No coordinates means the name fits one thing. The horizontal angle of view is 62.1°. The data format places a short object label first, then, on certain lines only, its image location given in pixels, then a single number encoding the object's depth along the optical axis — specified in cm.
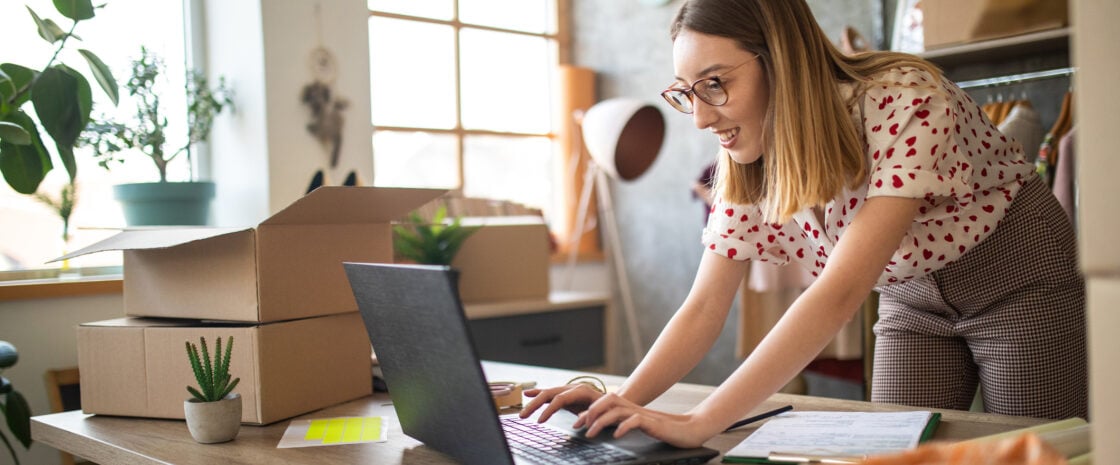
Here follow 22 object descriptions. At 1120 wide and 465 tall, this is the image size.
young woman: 112
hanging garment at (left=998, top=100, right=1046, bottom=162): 271
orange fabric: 72
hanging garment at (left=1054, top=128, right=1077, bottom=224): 251
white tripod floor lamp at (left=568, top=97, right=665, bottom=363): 359
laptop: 91
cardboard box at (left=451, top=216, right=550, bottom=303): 300
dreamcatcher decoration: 309
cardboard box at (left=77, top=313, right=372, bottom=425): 134
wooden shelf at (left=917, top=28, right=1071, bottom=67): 270
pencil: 120
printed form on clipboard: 98
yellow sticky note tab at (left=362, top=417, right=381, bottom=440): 122
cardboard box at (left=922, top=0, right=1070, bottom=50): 264
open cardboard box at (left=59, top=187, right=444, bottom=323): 137
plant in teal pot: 260
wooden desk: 112
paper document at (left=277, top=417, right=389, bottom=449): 120
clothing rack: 279
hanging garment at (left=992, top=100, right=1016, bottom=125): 283
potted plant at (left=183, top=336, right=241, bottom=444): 120
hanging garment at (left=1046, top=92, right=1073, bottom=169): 265
